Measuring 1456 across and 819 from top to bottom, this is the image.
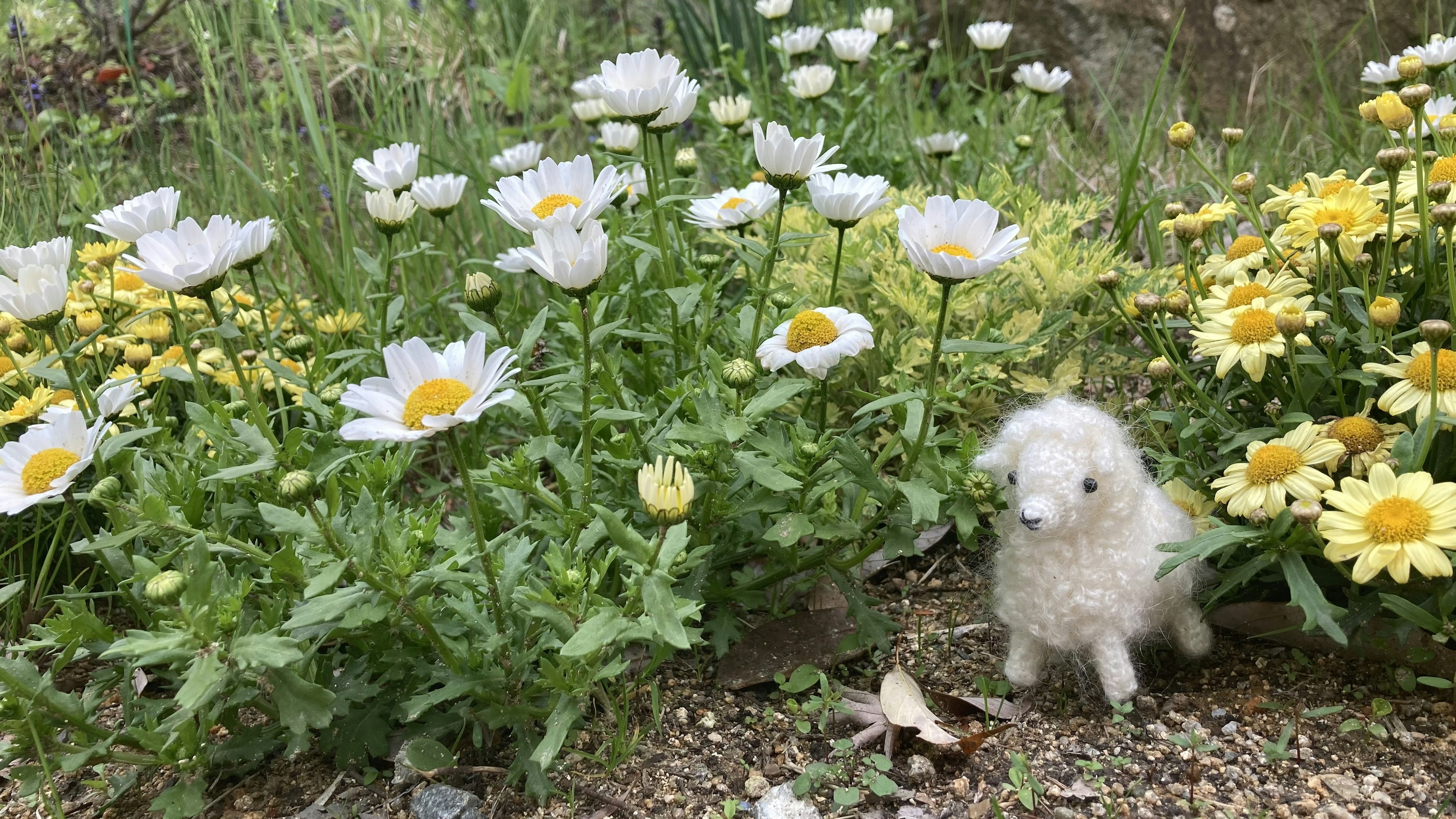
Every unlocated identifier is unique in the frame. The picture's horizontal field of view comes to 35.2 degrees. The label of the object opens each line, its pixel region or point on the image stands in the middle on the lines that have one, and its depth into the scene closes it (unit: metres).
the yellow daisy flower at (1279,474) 0.52
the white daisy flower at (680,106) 0.58
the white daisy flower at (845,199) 0.56
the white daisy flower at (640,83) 0.58
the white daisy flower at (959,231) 0.53
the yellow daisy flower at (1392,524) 0.50
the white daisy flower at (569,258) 0.51
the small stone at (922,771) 0.54
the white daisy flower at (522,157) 0.72
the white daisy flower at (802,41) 0.77
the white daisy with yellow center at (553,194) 0.54
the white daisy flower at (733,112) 0.70
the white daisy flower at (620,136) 0.68
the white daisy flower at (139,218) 0.56
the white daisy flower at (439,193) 0.63
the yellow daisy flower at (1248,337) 0.53
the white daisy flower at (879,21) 0.77
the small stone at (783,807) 0.53
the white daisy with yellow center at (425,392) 0.48
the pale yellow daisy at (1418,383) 0.51
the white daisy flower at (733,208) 0.61
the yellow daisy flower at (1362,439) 0.52
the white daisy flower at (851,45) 0.74
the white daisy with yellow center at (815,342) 0.53
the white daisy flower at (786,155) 0.55
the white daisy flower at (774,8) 0.79
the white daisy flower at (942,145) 0.74
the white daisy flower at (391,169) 0.63
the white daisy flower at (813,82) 0.71
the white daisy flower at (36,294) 0.54
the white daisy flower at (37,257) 0.56
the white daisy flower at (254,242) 0.56
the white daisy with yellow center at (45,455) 0.52
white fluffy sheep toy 0.53
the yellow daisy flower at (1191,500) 0.56
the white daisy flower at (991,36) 0.77
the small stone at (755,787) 0.54
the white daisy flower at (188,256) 0.53
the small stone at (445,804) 0.53
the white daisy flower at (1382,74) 0.60
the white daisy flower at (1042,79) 0.75
